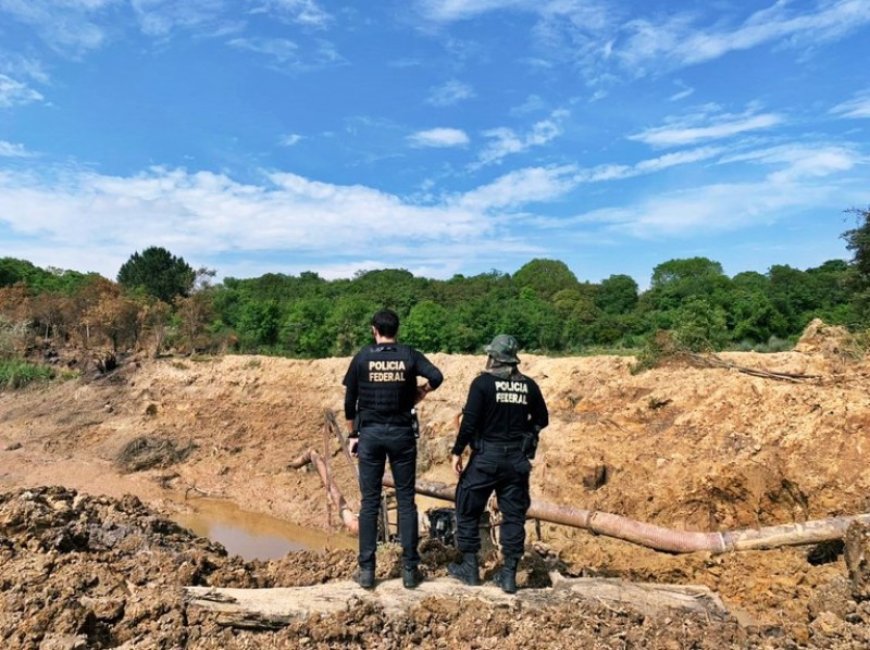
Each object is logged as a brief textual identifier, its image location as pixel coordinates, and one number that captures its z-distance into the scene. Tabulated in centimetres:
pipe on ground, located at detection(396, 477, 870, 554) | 512
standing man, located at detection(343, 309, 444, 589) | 407
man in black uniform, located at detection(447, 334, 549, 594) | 411
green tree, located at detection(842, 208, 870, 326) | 1531
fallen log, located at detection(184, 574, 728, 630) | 379
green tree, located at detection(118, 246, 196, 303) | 4447
